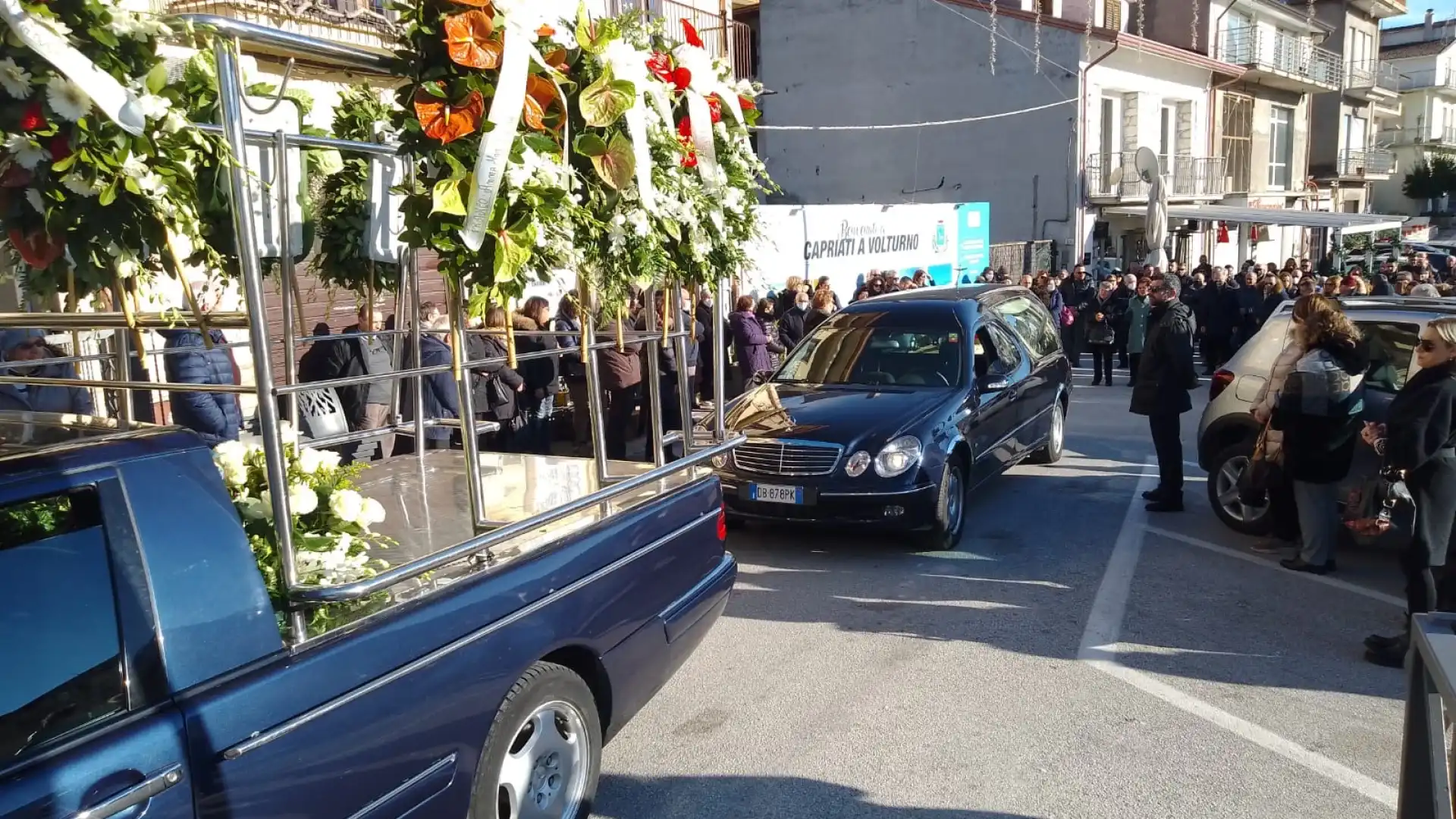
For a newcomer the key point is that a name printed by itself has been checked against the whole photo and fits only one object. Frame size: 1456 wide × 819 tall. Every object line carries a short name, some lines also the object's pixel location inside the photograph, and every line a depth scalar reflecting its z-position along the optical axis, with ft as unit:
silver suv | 22.53
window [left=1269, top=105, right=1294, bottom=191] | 128.06
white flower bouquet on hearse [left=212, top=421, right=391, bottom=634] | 9.46
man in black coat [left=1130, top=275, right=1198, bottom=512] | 26.32
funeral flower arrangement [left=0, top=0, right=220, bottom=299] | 7.97
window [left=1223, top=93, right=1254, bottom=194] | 115.65
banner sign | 51.08
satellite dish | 76.02
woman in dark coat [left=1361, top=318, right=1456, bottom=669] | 16.62
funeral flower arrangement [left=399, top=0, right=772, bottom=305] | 9.91
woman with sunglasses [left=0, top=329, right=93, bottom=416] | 17.98
